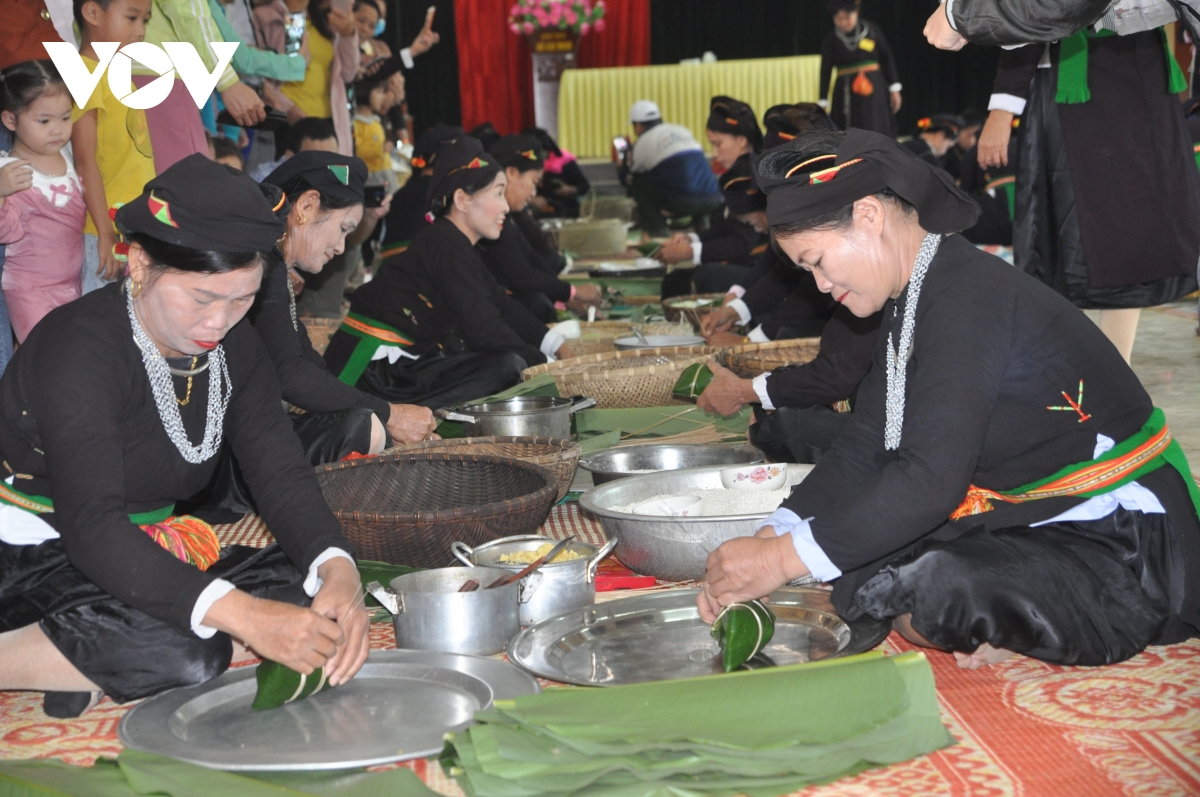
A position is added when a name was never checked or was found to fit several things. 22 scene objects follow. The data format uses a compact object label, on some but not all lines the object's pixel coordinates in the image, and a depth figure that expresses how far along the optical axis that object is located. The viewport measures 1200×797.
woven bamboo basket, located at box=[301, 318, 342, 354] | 4.26
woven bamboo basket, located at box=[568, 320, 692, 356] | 4.16
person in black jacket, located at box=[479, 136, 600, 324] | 4.95
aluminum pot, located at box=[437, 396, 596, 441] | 2.80
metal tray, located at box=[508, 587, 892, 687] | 1.67
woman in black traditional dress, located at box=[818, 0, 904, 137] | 8.62
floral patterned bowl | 2.24
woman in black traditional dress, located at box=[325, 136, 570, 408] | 3.70
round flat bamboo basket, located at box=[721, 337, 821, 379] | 3.29
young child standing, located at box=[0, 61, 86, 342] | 3.13
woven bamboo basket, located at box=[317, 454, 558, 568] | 2.01
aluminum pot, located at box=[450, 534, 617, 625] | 1.85
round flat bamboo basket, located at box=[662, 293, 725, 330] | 4.54
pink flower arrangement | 11.82
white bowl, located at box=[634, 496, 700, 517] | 2.13
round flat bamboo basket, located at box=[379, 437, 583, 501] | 2.39
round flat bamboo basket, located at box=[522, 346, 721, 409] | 3.30
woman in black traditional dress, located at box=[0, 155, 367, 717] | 1.57
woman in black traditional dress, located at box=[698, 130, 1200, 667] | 1.58
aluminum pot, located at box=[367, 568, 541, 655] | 1.72
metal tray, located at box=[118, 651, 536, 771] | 1.38
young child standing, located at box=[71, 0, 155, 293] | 3.40
